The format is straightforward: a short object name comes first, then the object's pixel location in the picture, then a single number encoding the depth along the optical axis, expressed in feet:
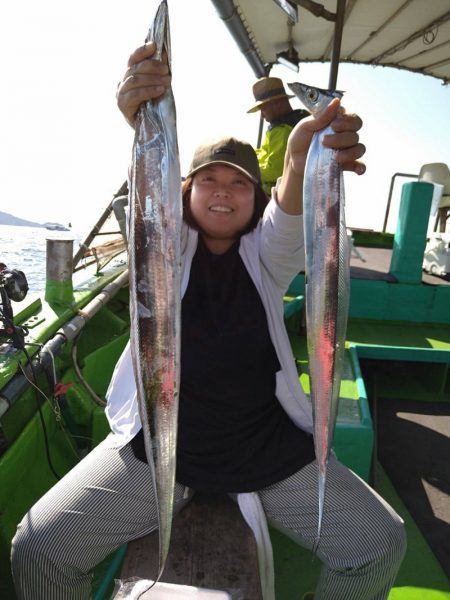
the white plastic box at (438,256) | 19.85
